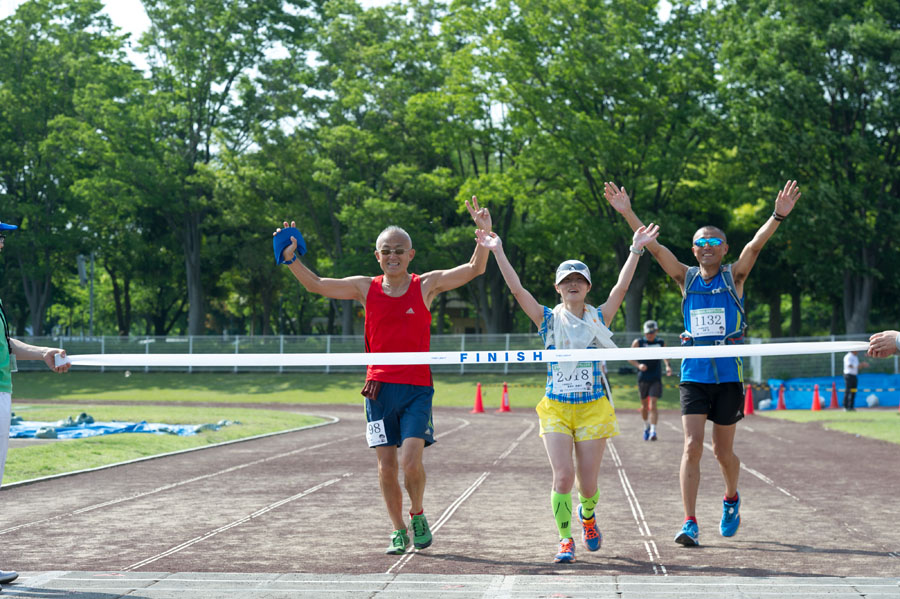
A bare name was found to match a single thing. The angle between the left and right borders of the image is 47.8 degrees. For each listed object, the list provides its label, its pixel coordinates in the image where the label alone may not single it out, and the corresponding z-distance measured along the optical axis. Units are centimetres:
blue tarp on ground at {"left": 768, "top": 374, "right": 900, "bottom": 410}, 3183
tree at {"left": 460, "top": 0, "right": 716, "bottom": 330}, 3981
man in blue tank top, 738
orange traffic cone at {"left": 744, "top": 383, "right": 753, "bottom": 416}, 2879
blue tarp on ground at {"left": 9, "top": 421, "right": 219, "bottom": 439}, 1831
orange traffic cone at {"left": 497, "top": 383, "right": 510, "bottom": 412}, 3085
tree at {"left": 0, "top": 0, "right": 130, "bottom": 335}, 5500
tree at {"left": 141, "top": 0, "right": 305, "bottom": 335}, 5322
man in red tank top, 691
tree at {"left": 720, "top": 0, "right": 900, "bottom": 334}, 3741
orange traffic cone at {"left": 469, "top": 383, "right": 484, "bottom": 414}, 3081
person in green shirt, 612
